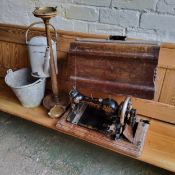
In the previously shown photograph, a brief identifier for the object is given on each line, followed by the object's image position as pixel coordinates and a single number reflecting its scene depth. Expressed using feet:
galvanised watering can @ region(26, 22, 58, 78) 3.96
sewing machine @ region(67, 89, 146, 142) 3.43
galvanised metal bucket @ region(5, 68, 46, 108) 4.09
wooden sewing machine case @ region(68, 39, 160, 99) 3.32
